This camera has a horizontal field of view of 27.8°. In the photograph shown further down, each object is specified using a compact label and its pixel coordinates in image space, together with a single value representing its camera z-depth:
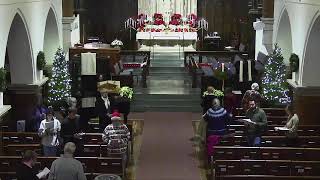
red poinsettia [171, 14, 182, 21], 30.53
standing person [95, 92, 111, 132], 15.75
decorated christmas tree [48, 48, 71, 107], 20.45
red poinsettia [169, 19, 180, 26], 30.28
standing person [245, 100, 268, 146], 14.51
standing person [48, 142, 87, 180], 10.04
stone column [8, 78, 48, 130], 18.80
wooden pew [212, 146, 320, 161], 14.04
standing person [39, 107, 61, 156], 13.40
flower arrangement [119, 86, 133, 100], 18.38
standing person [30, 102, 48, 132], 15.78
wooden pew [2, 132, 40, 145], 15.04
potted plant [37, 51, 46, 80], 19.12
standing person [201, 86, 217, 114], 17.68
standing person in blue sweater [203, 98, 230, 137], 15.08
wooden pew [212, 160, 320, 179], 13.06
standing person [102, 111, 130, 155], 13.25
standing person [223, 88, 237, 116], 18.13
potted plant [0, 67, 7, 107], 14.21
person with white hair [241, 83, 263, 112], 16.90
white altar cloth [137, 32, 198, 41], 29.50
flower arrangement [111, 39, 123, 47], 27.56
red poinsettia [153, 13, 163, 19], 30.58
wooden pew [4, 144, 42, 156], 14.09
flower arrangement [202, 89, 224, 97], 17.96
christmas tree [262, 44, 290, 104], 20.08
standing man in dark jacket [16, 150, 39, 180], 10.01
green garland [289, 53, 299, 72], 18.69
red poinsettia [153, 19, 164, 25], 30.14
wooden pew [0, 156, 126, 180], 12.82
